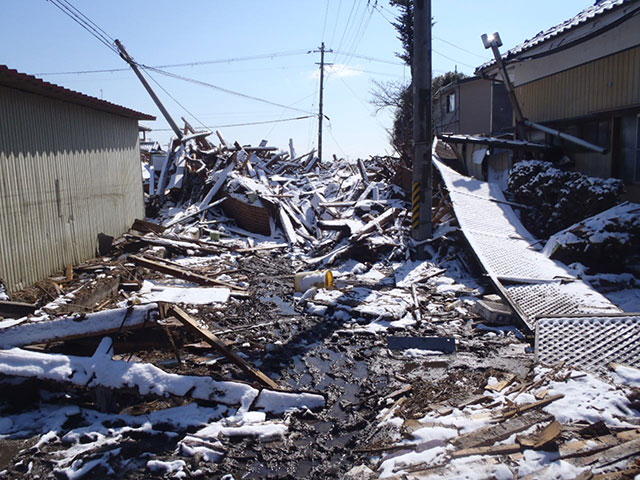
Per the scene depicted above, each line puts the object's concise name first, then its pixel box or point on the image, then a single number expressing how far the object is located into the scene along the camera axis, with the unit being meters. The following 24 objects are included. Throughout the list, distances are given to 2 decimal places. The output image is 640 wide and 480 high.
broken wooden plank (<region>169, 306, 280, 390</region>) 5.10
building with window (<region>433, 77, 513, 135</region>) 22.50
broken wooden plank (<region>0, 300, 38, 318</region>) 6.50
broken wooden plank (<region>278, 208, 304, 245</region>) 14.26
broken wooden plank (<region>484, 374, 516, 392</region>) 4.79
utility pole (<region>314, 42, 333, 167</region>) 37.56
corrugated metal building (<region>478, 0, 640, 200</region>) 10.01
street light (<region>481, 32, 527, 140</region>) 14.02
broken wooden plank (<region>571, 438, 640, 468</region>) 3.16
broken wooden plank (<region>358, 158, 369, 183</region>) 17.52
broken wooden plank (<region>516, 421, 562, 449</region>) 3.40
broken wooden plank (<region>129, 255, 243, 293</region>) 9.11
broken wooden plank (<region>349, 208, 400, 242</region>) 11.13
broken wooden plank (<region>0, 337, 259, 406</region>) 4.63
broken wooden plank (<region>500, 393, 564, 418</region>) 3.99
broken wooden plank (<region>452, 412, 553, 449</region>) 3.64
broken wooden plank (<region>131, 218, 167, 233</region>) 14.16
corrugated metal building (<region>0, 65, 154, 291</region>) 7.96
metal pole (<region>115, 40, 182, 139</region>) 19.94
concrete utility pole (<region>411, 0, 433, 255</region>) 10.39
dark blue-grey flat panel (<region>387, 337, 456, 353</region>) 6.32
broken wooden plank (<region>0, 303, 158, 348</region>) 5.00
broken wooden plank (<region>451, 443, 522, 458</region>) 3.43
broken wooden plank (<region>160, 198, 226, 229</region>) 14.94
